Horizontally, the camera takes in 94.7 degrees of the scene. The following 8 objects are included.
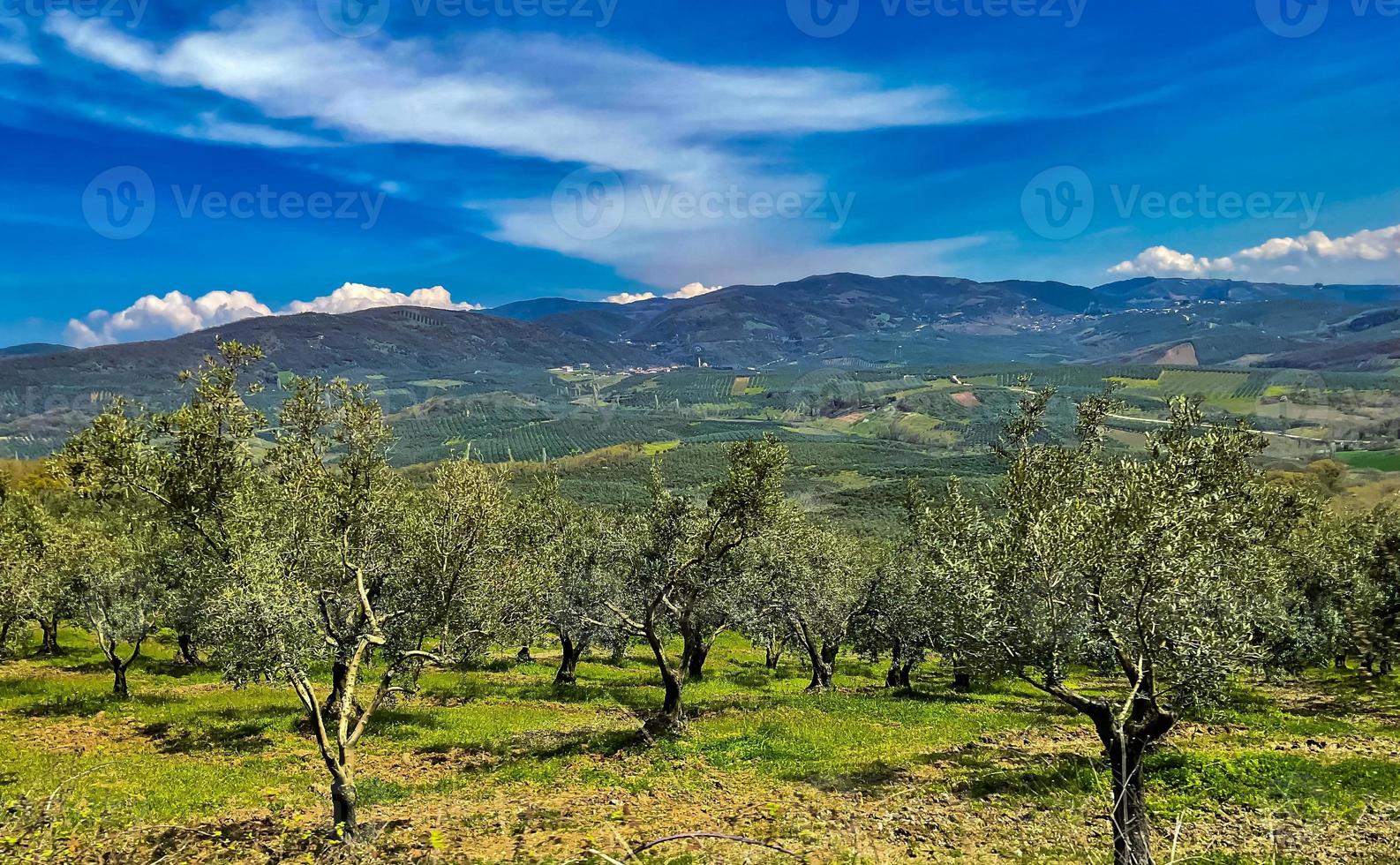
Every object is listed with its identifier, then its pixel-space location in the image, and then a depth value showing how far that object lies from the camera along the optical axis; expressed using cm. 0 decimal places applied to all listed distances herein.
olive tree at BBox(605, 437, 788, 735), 2880
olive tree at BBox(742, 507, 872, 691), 4324
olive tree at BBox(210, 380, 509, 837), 1777
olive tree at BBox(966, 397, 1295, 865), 1647
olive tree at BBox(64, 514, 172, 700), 3775
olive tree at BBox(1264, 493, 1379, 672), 4797
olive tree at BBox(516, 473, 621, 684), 4116
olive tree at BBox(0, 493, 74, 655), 3978
